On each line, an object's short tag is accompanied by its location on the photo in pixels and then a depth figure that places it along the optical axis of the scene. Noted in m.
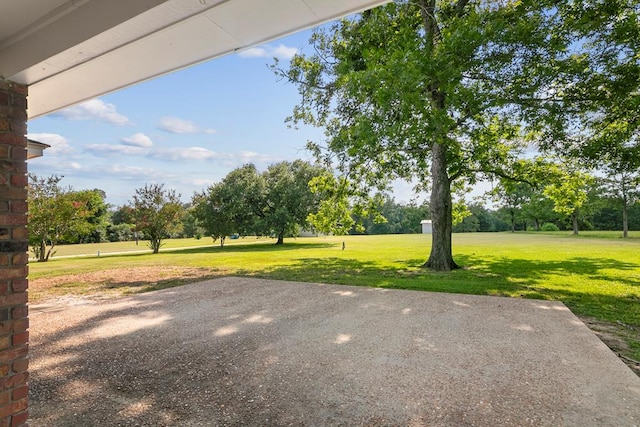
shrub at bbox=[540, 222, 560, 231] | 40.22
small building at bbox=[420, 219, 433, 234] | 37.12
